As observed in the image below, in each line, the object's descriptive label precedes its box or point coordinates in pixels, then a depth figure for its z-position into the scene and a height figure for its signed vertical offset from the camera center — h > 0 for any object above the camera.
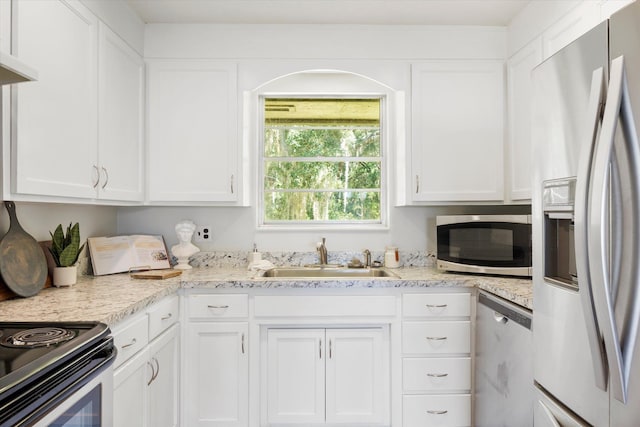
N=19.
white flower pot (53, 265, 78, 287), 1.94 -0.28
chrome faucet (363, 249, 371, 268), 2.70 -0.27
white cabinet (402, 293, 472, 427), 2.20 -0.77
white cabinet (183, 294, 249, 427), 2.20 -0.78
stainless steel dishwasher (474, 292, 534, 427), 1.61 -0.65
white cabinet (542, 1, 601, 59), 1.80 +0.91
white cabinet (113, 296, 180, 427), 1.56 -0.66
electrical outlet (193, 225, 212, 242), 2.79 -0.11
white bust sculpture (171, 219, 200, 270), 2.59 -0.19
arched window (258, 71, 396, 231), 2.94 +0.42
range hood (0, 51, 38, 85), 1.11 +0.42
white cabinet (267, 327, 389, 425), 2.24 -0.88
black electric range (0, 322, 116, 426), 0.86 -0.35
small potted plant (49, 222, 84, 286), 1.94 -0.17
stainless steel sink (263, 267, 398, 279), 2.64 -0.36
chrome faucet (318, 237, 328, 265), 2.73 -0.24
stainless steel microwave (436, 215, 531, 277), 2.13 -0.15
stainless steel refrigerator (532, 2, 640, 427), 0.90 -0.02
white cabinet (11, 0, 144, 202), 1.49 +0.47
